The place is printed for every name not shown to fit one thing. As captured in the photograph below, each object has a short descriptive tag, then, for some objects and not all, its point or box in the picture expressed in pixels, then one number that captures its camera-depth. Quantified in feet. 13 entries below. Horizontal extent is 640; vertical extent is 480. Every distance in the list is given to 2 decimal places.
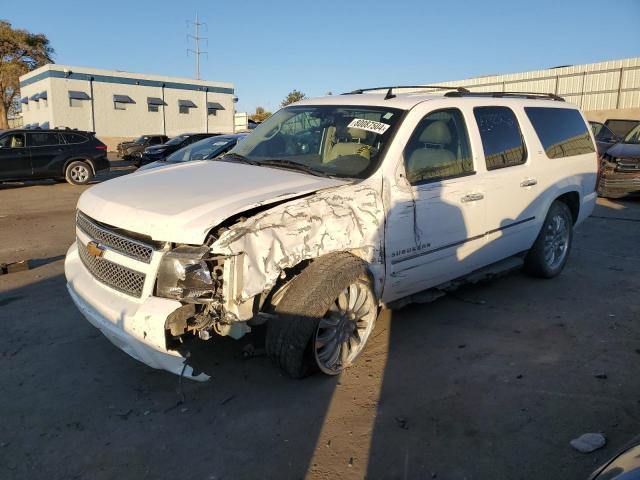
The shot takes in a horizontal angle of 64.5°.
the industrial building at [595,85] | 81.56
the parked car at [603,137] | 43.58
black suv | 45.29
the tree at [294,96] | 185.29
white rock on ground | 8.93
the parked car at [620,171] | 36.55
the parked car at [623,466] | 5.46
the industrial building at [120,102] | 116.67
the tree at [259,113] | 216.74
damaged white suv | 9.35
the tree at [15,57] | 142.41
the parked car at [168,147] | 56.85
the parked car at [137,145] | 82.28
